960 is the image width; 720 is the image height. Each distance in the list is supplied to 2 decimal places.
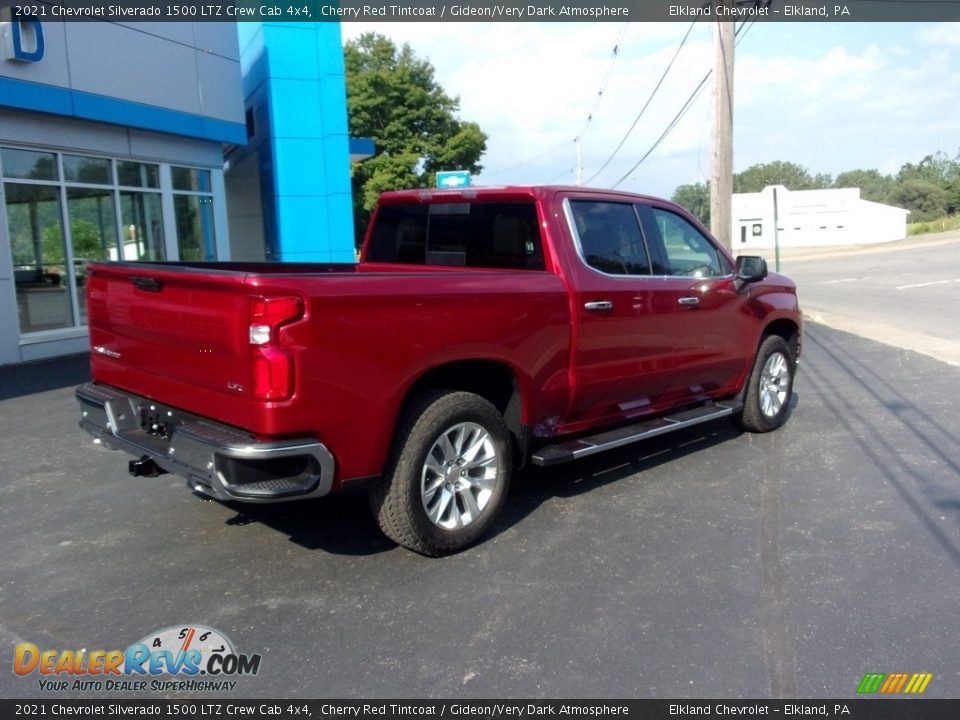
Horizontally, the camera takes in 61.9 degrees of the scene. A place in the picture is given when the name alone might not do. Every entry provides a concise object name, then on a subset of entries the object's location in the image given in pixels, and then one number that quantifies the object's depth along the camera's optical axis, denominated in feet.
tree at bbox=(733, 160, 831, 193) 390.01
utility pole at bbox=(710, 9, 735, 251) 44.32
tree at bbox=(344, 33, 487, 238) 131.75
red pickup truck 11.24
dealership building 36.37
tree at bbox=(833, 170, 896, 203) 357.10
